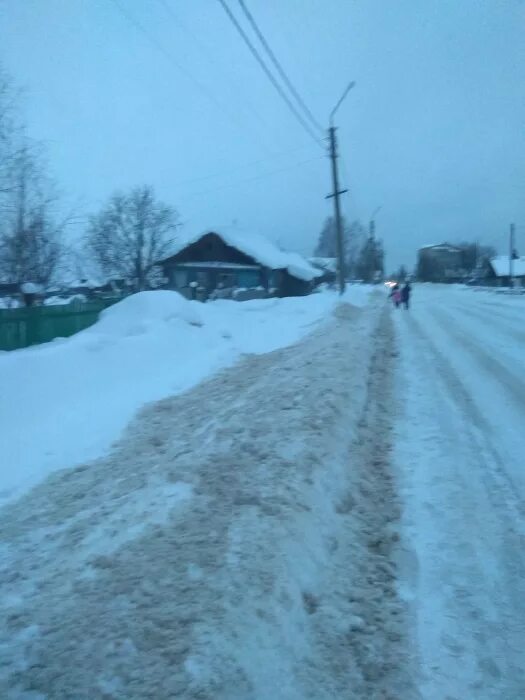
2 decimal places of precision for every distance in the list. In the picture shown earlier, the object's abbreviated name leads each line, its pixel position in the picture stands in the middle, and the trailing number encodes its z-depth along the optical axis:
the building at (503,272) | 100.75
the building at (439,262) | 141.00
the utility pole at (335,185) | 36.84
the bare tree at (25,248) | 22.08
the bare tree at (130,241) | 43.97
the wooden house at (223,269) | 47.84
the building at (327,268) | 77.31
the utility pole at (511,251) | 83.49
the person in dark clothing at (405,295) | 36.53
